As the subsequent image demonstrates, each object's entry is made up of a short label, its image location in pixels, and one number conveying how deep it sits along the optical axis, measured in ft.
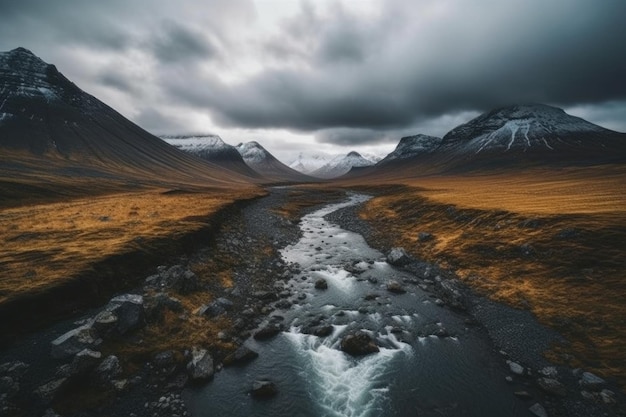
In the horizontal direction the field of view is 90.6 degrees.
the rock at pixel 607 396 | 50.19
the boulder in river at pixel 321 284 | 99.92
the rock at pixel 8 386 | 45.62
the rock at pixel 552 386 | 53.06
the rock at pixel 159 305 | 69.15
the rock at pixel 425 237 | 143.63
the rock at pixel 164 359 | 58.03
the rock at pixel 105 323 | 59.67
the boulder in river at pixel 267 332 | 71.10
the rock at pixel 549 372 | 56.95
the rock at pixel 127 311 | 63.09
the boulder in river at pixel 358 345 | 66.90
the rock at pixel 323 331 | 73.51
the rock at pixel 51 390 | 46.32
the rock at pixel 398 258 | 121.80
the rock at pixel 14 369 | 48.26
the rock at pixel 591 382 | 53.09
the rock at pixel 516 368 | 59.06
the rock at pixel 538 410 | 49.62
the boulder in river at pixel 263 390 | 54.39
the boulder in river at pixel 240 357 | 62.03
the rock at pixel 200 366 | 56.49
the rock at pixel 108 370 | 51.93
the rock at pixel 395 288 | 97.04
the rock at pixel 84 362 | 50.49
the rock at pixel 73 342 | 53.06
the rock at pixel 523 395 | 53.16
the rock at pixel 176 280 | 82.94
